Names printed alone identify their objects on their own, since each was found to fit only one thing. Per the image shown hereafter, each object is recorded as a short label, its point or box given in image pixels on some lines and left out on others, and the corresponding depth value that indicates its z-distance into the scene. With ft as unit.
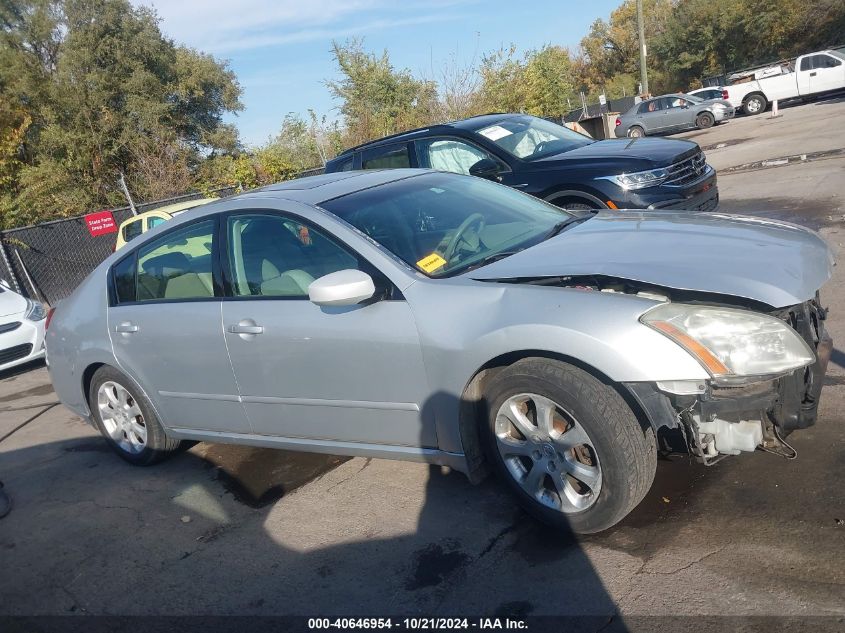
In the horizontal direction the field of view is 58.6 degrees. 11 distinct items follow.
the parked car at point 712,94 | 96.78
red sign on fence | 52.85
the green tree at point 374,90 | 74.64
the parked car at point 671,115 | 93.40
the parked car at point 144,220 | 40.40
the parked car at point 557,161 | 23.49
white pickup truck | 90.99
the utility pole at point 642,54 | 117.30
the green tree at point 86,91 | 89.61
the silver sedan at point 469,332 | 9.92
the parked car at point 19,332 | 29.48
